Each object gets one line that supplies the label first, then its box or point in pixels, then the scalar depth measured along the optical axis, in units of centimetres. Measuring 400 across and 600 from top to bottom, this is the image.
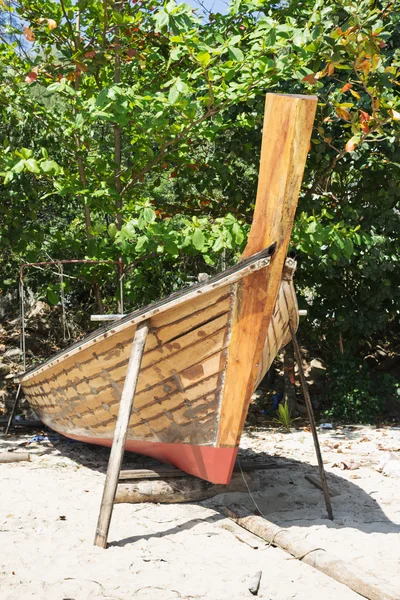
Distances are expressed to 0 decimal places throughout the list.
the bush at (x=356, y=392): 776
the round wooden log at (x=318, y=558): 299
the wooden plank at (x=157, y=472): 460
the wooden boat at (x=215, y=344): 364
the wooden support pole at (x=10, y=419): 671
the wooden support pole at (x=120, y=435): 366
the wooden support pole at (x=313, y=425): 426
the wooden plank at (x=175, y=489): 447
